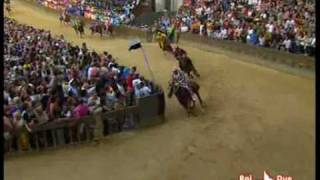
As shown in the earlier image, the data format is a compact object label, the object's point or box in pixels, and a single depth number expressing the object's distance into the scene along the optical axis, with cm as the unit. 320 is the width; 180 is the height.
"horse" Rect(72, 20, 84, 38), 2998
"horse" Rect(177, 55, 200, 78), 1859
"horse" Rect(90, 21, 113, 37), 2950
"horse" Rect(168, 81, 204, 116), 1534
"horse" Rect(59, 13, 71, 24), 3466
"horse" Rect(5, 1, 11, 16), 3997
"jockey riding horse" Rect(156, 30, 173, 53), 2300
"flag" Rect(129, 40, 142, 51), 1704
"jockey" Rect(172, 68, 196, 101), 1539
